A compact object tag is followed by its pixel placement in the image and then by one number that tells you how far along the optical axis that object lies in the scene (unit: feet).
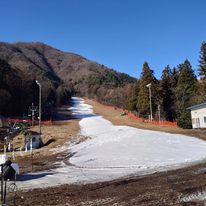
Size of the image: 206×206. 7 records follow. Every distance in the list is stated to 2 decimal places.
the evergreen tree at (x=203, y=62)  151.60
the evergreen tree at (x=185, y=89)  143.15
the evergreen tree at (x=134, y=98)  174.48
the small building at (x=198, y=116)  106.28
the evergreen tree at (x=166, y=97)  156.36
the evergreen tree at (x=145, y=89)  151.02
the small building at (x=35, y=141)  95.74
